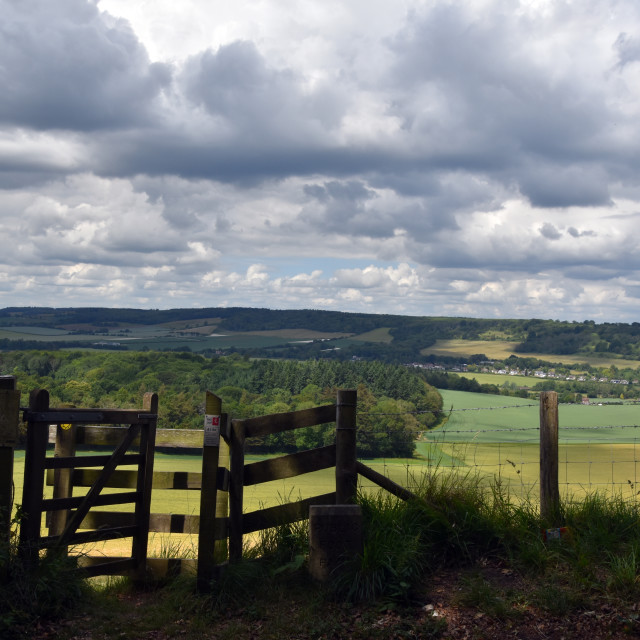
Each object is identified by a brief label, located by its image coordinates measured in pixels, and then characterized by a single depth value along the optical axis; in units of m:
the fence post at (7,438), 6.30
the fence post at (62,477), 7.59
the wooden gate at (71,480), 6.57
